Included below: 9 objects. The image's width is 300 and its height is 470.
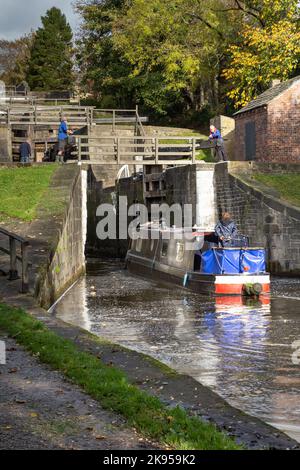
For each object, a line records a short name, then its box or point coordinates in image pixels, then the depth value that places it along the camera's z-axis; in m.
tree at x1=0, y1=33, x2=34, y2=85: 79.75
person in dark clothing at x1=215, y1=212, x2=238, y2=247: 20.78
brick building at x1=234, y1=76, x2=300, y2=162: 29.92
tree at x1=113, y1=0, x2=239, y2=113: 45.12
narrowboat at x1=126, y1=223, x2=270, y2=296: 20.12
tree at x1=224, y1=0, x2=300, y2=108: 34.09
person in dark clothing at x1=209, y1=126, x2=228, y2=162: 28.52
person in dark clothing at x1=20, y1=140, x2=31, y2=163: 37.03
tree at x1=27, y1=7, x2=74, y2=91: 72.31
